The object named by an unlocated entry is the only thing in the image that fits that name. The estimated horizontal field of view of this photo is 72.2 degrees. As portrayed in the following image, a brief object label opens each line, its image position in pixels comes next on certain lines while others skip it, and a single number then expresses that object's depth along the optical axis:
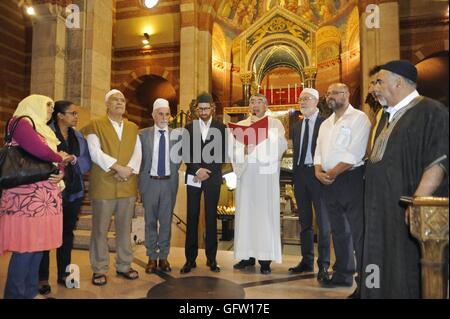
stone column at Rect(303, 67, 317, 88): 11.43
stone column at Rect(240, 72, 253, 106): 12.35
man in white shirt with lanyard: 2.97
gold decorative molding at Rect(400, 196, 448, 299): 1.71
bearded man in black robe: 1.94
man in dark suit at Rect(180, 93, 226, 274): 3.62
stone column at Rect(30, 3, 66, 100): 6.62
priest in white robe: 3.58
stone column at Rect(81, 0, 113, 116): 6.83
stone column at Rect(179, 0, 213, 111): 10.83
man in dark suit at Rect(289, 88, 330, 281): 3.50
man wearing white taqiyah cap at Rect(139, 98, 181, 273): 3.62
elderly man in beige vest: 3.25
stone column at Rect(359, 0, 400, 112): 8.38
